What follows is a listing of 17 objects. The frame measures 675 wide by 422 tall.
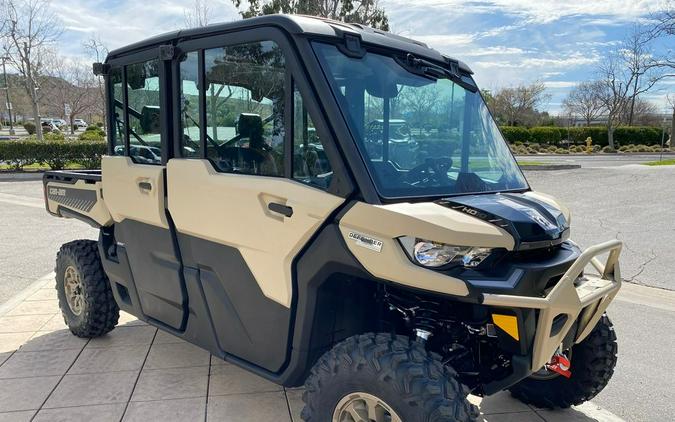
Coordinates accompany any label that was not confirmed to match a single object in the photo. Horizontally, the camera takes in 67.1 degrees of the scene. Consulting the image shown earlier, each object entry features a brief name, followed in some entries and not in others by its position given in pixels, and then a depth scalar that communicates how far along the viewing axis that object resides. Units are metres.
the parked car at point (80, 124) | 57.47
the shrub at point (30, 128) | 49.12
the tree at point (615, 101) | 40.50
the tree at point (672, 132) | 40.00
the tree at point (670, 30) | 21.95
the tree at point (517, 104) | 51.70
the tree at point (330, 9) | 18.94
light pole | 24.96
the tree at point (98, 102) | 35.69
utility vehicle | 2.23
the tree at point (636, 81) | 36.49
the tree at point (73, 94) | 36.53
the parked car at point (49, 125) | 47.59
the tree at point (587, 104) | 50.53
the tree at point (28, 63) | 23.92
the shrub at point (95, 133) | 31.98
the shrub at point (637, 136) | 41.59
